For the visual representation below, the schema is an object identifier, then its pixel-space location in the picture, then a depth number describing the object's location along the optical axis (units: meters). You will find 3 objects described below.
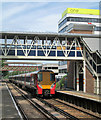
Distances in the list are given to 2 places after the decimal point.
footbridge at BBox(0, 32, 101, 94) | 25.75
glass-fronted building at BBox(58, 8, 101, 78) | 62.37
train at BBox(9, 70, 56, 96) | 22.39
